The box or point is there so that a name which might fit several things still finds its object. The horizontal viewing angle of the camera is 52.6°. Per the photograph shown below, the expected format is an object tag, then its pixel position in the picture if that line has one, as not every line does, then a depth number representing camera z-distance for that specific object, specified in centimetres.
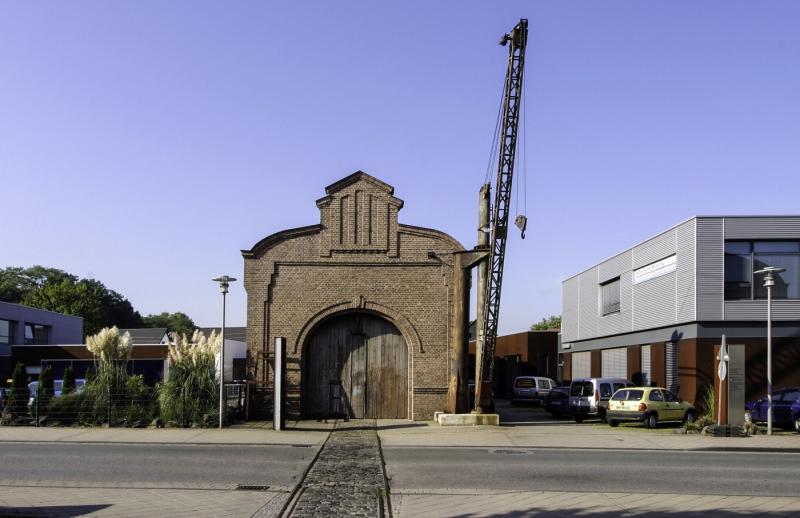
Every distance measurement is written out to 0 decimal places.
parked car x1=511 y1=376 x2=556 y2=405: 3972
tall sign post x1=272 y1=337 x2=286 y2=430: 2331
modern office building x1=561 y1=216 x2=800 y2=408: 2823
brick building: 2592
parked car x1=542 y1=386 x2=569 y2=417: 3112
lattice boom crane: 3106
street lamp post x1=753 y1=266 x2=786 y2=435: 2387
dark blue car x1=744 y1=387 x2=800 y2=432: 2484
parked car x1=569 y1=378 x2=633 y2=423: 2941
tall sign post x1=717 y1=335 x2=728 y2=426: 2342
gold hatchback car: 2589
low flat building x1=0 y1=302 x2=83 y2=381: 5178
